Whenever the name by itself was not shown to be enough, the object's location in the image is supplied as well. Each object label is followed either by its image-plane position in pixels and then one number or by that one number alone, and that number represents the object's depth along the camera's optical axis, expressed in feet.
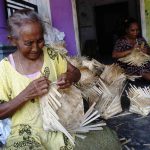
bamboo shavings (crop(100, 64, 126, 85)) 8.83
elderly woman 4.18
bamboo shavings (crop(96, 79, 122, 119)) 7.33
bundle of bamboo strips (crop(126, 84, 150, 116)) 7.48
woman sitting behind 10.23
